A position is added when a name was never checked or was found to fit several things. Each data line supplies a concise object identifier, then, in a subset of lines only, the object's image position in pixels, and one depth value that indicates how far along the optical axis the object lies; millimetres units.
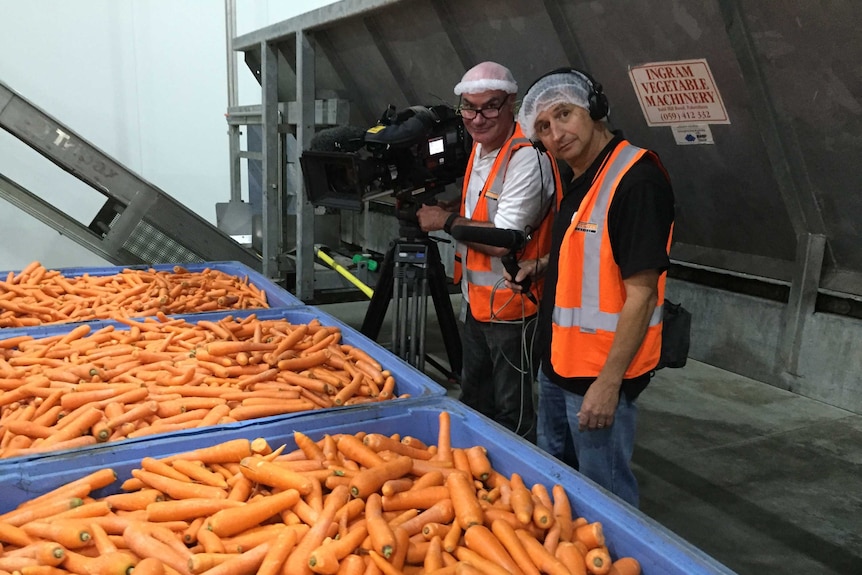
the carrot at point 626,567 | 1174
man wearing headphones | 1507
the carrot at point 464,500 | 1301
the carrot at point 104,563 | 1096
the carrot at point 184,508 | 1298
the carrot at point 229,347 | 2186
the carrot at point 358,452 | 1505
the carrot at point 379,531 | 1175
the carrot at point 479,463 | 1513
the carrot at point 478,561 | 1139
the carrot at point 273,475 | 1354
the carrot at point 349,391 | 1945
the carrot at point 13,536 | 1195
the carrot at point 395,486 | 1380
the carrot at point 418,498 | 1385
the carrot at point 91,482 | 1338
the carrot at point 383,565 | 1140
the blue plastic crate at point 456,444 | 1185
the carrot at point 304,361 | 2127
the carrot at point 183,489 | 1365
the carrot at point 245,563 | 1117
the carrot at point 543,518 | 1279
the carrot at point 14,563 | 1114
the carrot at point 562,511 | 1290
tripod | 2742
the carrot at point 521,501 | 1295
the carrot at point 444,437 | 1617
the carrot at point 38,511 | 1248
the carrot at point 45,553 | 1128
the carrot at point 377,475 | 1358
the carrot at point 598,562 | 1175
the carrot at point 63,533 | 1186
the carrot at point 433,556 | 1181
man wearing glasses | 2135
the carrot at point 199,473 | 1418
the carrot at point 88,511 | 1258
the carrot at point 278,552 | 1124
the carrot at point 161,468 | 1422
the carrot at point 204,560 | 1113
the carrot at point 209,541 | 1186
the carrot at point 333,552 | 1129
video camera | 2350
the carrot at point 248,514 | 1240
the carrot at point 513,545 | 1179
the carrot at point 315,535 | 1137
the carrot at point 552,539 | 1242
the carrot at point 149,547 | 1147
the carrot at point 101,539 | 1183
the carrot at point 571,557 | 1177
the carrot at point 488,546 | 1186
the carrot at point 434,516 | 1308
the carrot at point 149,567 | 1077
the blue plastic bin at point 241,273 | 3147
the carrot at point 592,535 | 1251
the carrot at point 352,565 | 1122
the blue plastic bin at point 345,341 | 1508
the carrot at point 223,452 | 1499
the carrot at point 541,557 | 1166
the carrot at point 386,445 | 1563
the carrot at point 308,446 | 1534
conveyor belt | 4074
